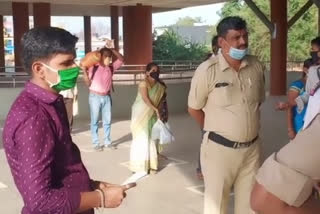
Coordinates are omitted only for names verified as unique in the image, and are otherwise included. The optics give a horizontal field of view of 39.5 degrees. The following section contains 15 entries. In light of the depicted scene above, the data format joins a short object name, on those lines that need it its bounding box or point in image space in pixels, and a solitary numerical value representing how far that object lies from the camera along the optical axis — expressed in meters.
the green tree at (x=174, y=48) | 28.24
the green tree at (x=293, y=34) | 30.59
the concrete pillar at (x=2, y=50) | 22.62
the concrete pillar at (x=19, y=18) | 19.44
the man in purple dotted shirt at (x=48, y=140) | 1.55
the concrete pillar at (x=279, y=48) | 13.15
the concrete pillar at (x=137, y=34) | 20.15
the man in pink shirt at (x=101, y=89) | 6.58
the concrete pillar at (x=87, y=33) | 27.93
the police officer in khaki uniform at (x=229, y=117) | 2.90
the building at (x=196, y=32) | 46.48
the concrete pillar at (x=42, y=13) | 18.54
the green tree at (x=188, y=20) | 78.51
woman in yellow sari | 5.32
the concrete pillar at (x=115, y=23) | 22.53
